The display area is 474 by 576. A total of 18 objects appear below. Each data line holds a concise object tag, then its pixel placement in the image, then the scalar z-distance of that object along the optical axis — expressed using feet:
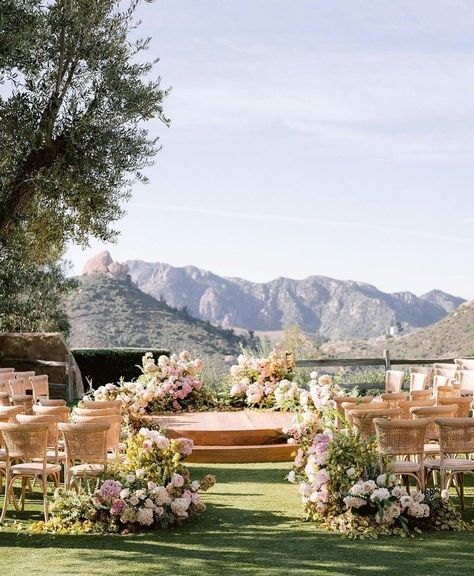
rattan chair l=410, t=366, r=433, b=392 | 42.69
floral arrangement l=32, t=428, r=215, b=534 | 26.35
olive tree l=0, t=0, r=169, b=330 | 37.52
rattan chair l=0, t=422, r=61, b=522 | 27.48
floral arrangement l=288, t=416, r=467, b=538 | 25.55
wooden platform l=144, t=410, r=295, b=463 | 39.78
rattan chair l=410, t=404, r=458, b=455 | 29.07
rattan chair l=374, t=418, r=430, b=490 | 27.12
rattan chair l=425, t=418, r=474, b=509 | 27.63
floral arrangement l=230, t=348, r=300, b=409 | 49.85
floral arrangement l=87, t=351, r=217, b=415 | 48.26
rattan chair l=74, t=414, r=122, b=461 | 30.32
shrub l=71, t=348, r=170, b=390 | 70.23
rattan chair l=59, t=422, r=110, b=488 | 27.71
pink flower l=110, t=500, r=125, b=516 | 26.23
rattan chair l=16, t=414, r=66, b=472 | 29.66
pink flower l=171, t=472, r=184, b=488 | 27.37
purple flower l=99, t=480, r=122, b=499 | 26.58
